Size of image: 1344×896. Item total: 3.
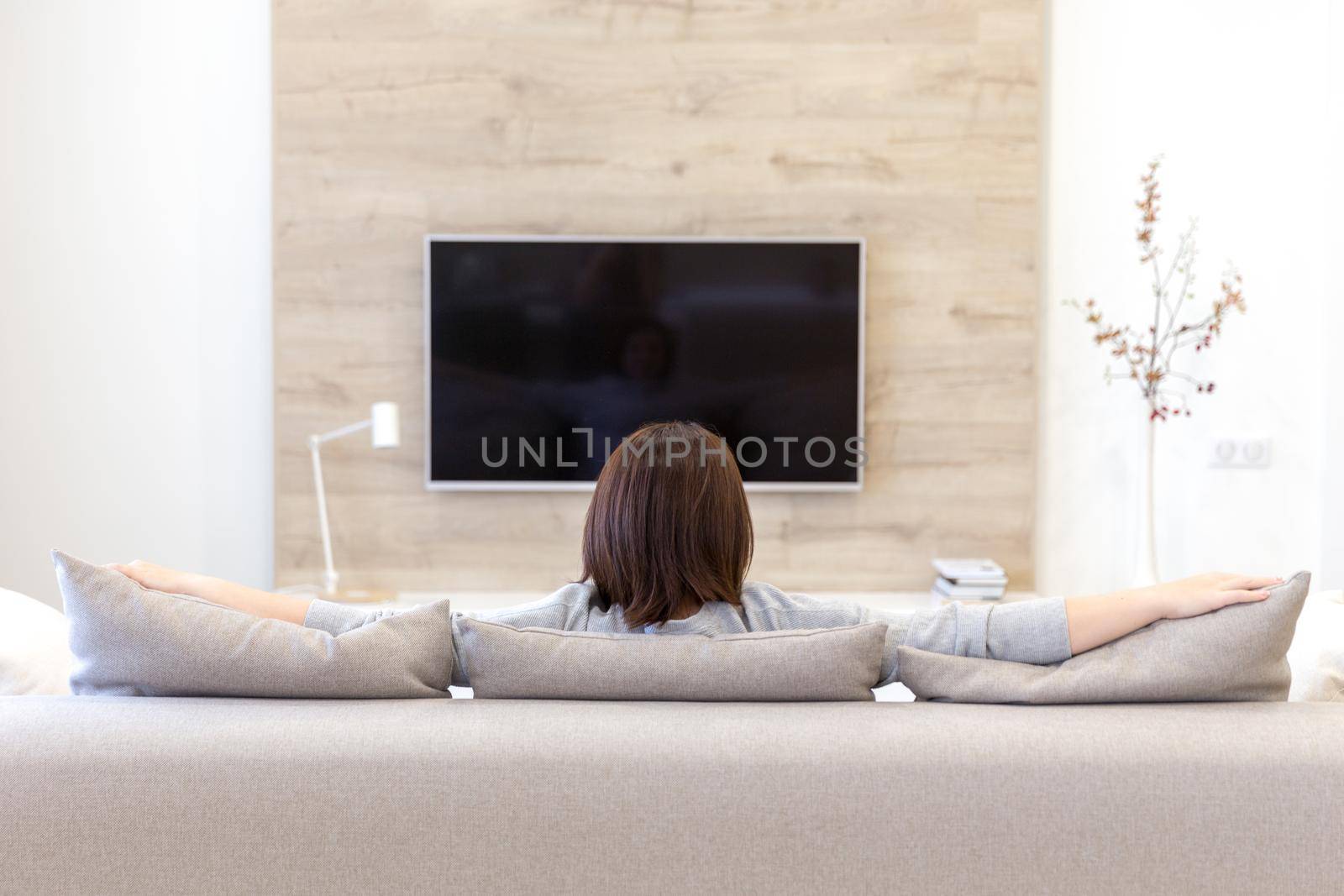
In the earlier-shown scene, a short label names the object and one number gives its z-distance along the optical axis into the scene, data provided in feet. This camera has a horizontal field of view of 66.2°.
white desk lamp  11.05
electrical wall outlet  11.48
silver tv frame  11.60
